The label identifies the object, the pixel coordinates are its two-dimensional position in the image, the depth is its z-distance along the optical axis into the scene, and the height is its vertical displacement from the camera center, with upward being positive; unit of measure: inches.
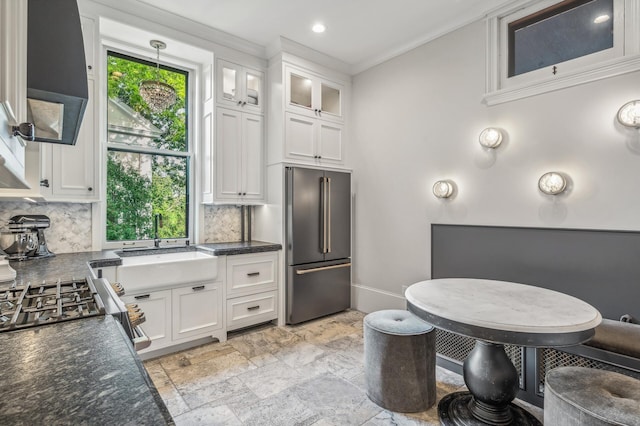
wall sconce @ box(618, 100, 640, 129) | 83.4 +25.4
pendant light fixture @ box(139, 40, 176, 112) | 113.0 +41.7
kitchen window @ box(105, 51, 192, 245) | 126.4 +22.1
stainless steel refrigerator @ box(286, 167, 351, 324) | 137.6 -13.6
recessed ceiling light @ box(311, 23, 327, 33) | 125.7 +72.1
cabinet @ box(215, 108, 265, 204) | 135.6 +23.8
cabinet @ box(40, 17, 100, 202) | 100.1 +15.8
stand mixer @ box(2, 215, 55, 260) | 90.0 -7.4
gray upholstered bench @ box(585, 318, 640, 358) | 68.5 -27.6
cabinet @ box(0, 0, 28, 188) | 28.7 +13.2
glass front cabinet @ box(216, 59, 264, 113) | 135.2 +54.2
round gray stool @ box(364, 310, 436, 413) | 80.4 -38.7
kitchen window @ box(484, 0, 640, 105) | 88.0 +51.3
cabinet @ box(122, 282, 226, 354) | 106.0 -35.0
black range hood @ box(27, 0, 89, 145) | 44.0 +21.4
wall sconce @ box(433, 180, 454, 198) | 122.8 +8.9
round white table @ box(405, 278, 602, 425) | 57.4 -20.5
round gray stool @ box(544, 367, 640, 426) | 49.9 -30.7
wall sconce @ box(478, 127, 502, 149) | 110.0 +25.4
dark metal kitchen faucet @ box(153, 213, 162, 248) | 133.3 -4.9
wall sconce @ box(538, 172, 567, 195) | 95.4 +8.6
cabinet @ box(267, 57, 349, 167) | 140.6 +44.6
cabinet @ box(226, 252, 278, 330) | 126.6 -31.1
